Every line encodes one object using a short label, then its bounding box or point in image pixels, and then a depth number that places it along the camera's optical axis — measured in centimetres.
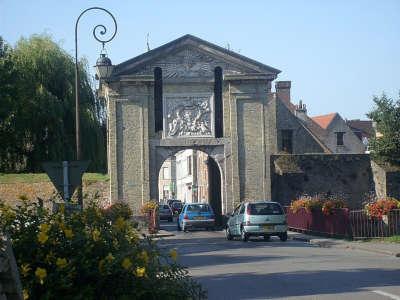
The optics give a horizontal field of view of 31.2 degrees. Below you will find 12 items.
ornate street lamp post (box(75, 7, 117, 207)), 2456
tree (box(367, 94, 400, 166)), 3659
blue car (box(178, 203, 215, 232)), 3919
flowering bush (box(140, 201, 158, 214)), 3966
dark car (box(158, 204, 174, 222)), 6084
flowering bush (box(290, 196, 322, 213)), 3164
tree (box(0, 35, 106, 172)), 4403
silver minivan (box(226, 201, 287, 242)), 2864
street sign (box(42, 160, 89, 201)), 1395
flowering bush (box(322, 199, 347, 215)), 2922
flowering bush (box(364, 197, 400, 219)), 2567
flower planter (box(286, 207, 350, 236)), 2833
